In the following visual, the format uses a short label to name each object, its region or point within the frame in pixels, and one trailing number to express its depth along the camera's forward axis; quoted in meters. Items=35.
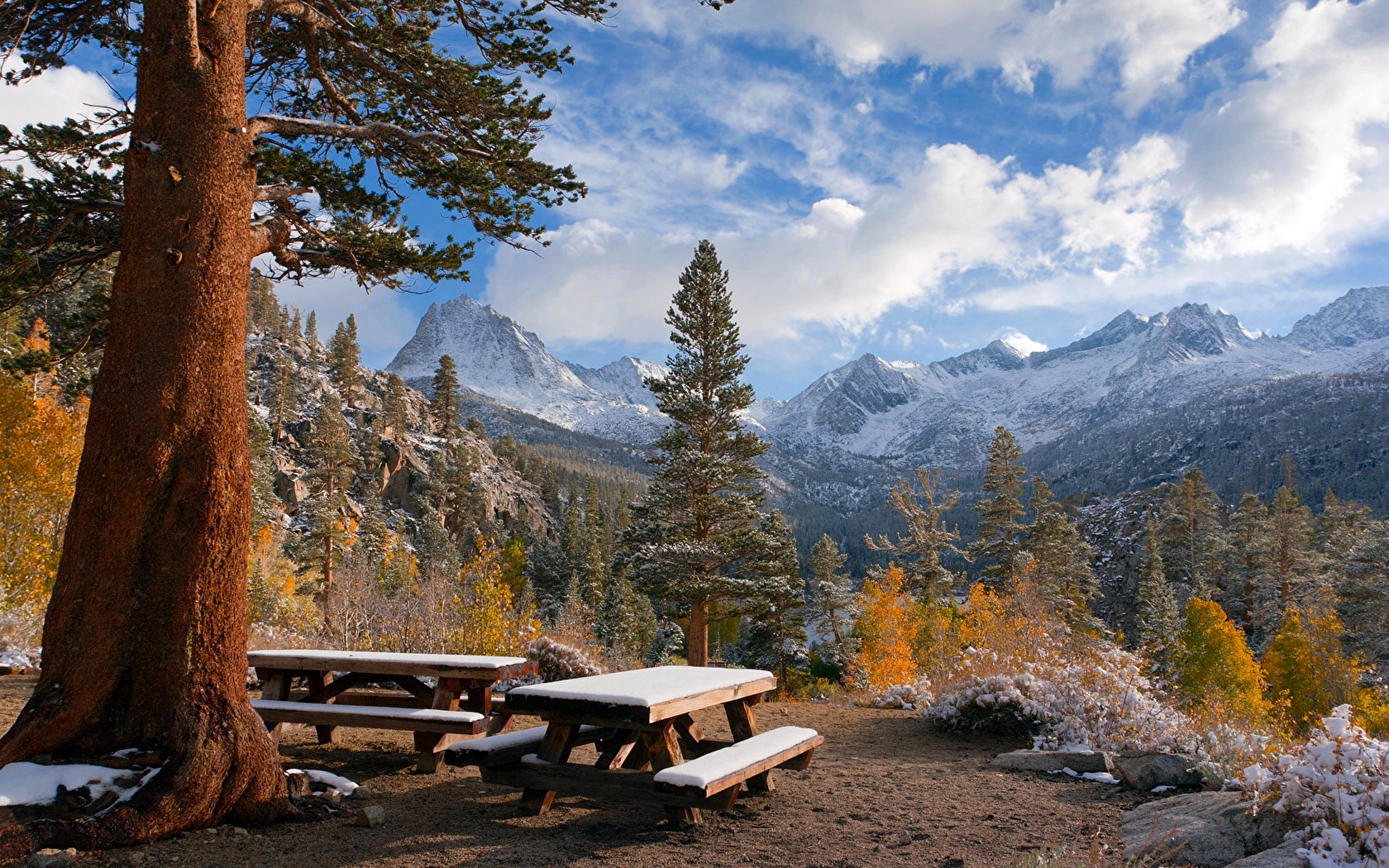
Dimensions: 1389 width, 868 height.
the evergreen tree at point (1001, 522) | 32.50
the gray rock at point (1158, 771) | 5.61
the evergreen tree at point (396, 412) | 59.84
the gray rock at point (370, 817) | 4.12
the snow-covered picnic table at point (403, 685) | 5.25
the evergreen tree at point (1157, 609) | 33.31
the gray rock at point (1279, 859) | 3.43
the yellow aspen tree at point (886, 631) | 24.62
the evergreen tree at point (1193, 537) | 46.47
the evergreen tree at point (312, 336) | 79.14
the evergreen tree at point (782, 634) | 27.73
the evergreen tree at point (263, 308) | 81.44
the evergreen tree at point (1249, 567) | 43.59
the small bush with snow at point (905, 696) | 10.59
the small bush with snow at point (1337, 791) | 3.35
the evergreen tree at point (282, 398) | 53.75
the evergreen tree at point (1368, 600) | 29.47
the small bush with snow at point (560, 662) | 10.92
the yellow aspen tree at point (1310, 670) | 29.33
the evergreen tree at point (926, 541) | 34.01
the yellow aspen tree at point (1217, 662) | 30.67
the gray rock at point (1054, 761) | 6.16
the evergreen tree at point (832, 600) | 33.22
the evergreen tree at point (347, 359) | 62.25
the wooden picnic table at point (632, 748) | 4.10
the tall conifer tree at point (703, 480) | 15.85
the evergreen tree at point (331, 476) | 34.31
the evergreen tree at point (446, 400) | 61.91
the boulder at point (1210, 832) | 3.96
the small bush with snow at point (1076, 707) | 6.98
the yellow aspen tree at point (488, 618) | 12.72
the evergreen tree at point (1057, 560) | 30.55
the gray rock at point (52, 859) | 3.01
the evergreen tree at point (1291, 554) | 39.38
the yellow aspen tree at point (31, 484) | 11.84
